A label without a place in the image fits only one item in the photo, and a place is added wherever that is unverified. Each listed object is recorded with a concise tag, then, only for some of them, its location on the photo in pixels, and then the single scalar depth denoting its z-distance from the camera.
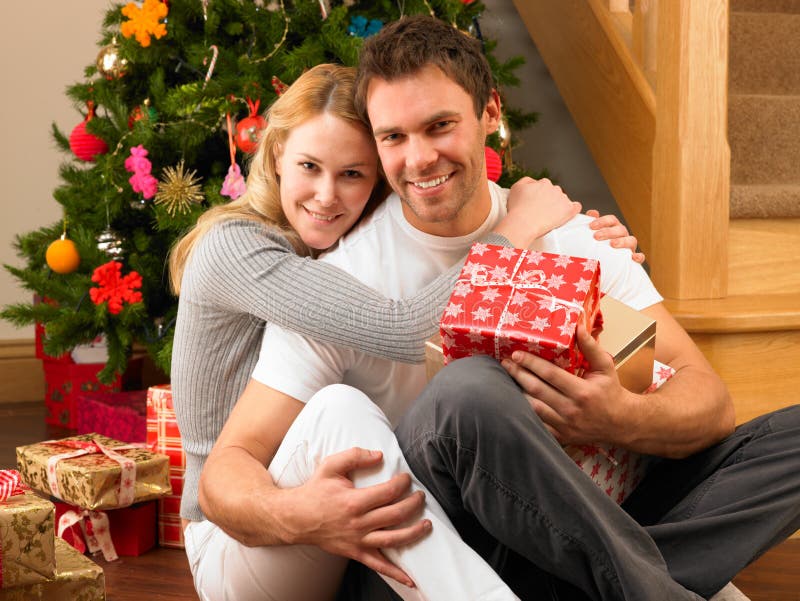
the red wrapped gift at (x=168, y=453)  2.02
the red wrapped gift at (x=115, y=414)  2.33
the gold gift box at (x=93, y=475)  1.89
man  1.14
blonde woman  1.45
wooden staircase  2.00
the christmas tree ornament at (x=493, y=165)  2.19
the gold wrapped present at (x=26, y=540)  1.46
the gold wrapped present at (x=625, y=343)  1.27
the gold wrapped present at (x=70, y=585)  1.52
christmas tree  2.19
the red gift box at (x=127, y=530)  1.97
